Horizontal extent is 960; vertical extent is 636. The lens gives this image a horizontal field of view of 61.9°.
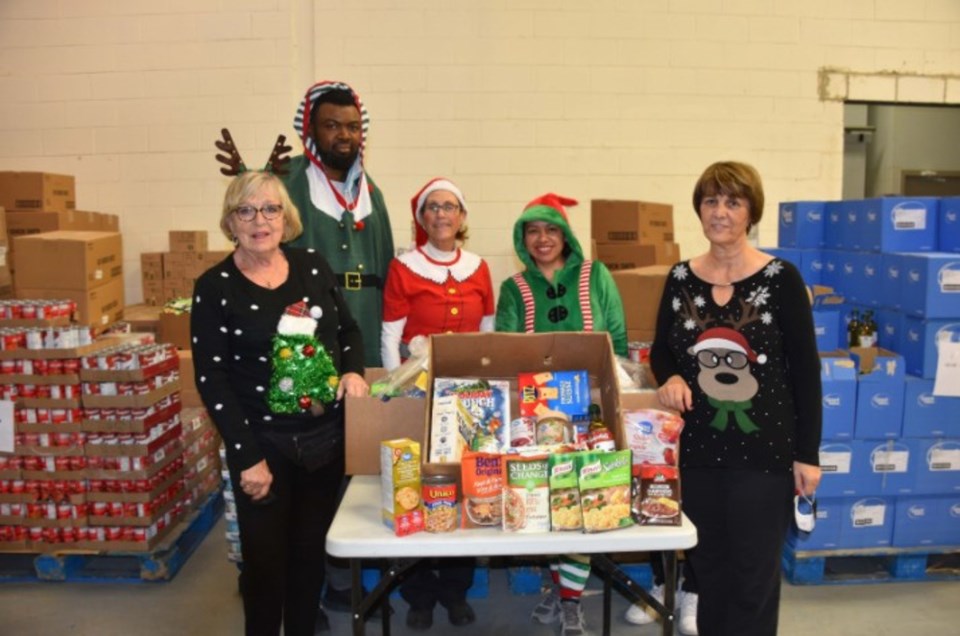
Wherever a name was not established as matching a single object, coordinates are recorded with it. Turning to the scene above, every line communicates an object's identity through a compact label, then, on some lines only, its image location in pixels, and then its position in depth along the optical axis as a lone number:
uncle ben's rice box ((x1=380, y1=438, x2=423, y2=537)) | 1.75
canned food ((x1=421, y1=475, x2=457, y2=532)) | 1.75
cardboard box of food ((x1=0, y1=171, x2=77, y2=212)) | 4.71
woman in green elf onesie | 2.78
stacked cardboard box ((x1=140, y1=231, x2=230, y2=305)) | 5.07
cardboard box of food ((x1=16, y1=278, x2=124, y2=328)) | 4.04
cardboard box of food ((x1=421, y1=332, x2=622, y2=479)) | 2.14
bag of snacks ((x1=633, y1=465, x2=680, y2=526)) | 1.76
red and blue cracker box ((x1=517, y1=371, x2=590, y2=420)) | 2.07
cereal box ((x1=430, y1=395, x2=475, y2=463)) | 1.92
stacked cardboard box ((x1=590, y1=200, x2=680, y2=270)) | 4.76
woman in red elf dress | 2.86
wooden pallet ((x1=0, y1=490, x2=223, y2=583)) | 3.39
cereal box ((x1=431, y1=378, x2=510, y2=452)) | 2.00
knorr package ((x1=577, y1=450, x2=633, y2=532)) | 1.72
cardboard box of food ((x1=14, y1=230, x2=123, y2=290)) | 3.99
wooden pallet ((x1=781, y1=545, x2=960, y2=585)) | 3.33
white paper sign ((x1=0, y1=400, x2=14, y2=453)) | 3.31
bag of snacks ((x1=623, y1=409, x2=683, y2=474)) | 1.86
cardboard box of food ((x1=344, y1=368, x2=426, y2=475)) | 2.05
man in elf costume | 2.86
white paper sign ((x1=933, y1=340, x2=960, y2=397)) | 3.25
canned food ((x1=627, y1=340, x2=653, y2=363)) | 3.67
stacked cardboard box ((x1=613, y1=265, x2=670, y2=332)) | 4.05
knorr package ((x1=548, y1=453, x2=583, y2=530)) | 1.73
